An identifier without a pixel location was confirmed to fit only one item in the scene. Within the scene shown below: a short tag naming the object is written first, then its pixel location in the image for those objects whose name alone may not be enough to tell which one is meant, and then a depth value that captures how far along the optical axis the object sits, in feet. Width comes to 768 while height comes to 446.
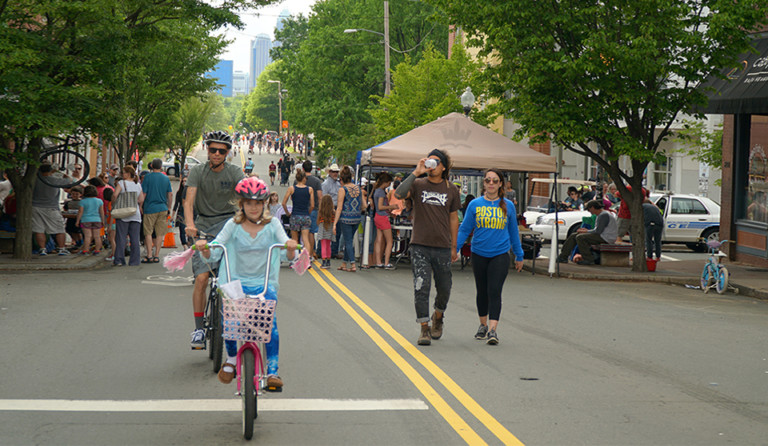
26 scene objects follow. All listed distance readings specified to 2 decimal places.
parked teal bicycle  52.80
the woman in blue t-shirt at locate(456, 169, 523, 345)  31.55
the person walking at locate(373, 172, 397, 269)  57.62
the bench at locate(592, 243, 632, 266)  66.49
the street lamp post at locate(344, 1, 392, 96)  131.44
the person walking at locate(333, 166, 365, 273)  56.44
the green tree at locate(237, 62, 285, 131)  452.92
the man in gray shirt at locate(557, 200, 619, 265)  66.59
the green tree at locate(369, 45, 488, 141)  113.91
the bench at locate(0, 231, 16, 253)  61.67
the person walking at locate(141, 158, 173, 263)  58.18
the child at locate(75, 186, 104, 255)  58.90
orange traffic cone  73.87
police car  84.33
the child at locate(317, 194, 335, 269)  58.08
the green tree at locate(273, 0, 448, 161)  170.91
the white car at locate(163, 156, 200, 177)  220.06
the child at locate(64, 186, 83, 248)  65.36
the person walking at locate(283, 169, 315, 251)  57.11
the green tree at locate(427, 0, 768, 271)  55.98
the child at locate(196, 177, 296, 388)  20.66
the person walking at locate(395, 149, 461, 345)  30.37
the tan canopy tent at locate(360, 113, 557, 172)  60.34
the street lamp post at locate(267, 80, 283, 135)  394.44
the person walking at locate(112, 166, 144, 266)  55.98
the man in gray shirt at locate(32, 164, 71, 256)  60.08
